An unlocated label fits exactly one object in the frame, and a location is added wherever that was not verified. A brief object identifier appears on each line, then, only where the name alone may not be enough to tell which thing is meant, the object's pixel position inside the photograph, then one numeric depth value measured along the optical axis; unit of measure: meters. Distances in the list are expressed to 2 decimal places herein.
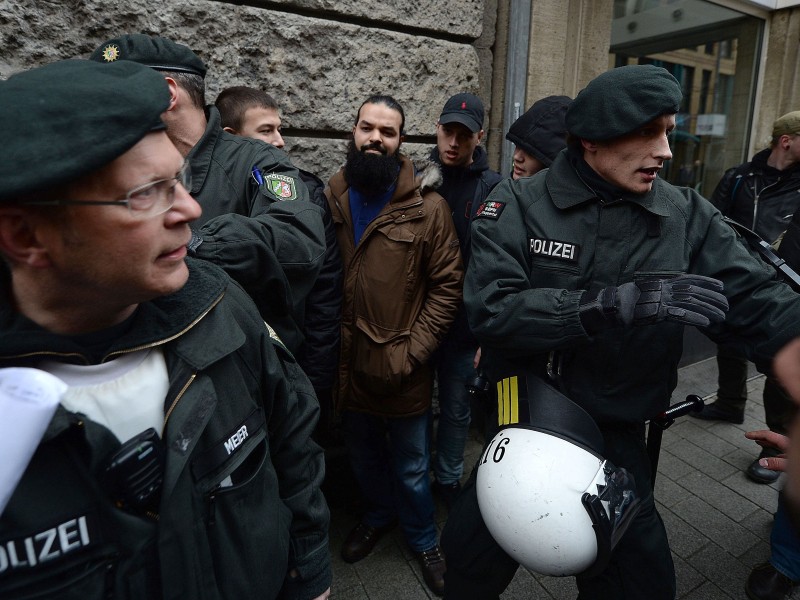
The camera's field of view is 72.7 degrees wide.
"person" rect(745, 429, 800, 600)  2.43
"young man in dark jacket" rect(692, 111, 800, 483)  3.40
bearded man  2.47
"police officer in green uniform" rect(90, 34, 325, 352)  1.64
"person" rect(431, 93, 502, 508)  2.85
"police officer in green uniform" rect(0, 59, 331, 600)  0.83
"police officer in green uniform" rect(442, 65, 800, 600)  1.72
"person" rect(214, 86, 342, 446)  2.39
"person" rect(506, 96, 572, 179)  2.62
